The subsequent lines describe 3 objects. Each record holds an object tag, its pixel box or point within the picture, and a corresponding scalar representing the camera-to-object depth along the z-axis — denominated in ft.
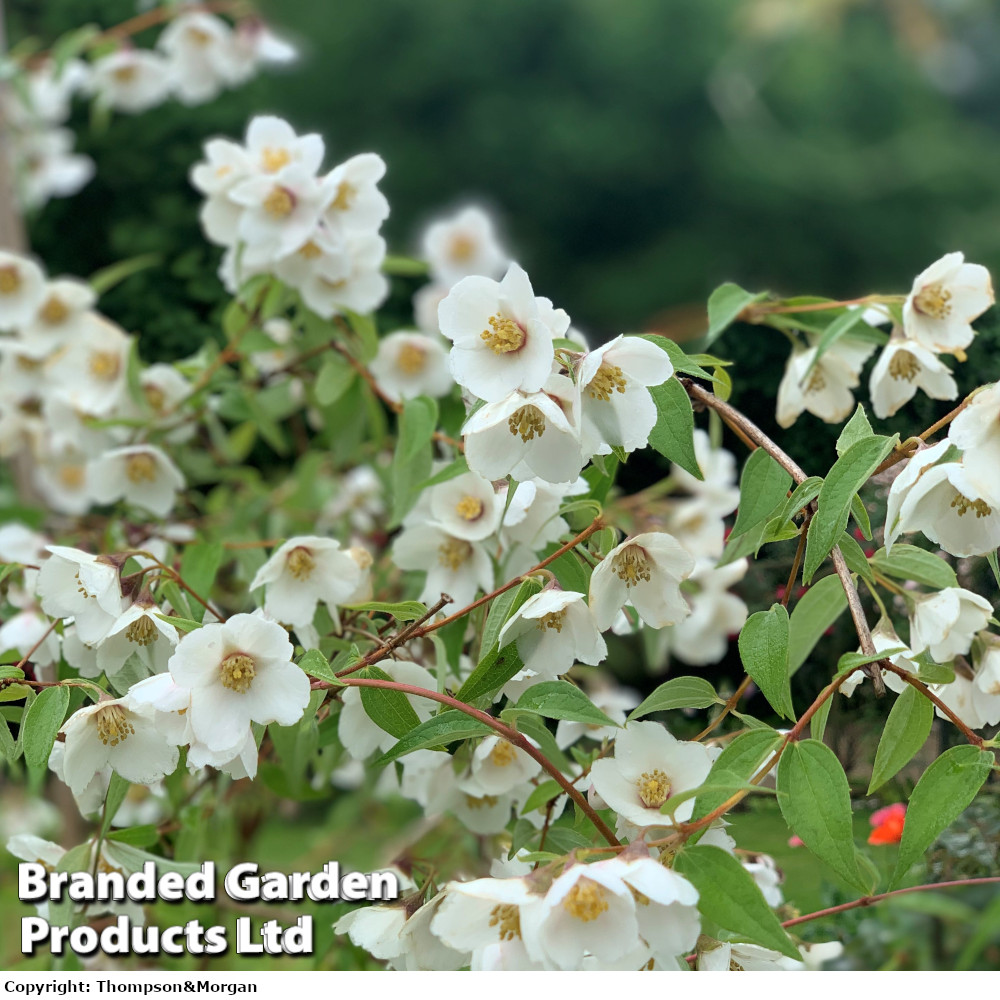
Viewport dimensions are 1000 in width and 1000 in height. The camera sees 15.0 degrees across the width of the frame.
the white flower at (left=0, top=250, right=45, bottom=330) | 4.72
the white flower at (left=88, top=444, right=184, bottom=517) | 4.52
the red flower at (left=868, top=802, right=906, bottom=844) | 3.98
